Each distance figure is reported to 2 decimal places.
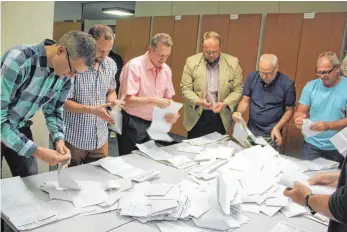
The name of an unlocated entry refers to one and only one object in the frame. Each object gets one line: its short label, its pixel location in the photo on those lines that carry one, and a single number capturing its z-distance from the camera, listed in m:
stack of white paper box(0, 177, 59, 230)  1.30
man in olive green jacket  2.97
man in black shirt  1.00
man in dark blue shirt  2.72
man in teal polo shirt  2.47
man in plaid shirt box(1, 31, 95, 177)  1.44
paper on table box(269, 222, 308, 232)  1.40
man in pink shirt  2.46
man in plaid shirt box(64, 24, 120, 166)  2.10
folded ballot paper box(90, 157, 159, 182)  1.84
